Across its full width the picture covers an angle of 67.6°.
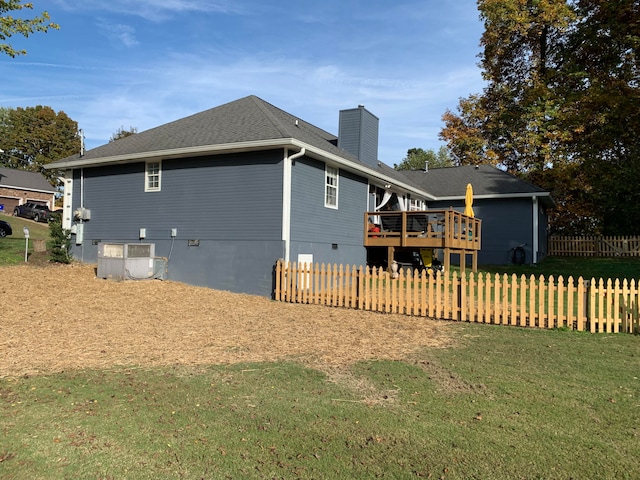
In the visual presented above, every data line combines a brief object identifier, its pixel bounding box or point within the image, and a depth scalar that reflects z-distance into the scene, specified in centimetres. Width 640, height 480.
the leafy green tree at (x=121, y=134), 5053
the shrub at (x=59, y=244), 1653
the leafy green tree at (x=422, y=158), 7169
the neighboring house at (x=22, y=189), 4478
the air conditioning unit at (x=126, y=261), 1381
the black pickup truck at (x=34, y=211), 3841
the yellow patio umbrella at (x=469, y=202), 1870
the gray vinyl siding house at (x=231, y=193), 1340
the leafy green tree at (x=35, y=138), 5888
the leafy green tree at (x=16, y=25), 1678
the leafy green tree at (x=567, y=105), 2770
